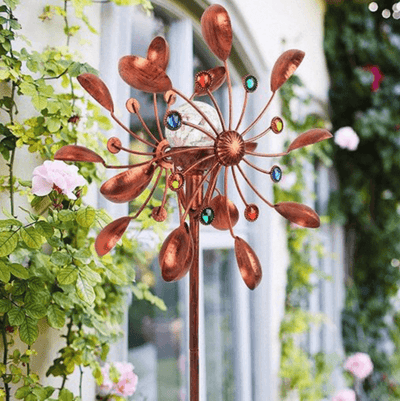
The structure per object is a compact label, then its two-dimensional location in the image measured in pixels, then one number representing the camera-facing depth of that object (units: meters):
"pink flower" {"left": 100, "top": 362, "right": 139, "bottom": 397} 1.51
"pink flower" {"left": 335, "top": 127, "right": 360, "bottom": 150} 3.37
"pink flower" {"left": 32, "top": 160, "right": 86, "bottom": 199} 1.14
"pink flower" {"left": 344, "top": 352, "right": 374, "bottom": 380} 3.42
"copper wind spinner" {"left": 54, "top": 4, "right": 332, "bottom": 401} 1.07
